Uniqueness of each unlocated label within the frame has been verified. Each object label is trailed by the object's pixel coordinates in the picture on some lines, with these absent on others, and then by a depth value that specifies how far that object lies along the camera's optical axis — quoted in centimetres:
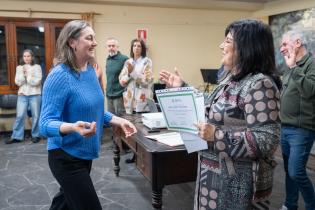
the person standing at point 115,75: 463
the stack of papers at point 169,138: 231
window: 563
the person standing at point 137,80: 392
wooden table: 222
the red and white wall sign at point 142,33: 625
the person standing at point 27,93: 523
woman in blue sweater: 156
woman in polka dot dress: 118
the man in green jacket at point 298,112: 243
